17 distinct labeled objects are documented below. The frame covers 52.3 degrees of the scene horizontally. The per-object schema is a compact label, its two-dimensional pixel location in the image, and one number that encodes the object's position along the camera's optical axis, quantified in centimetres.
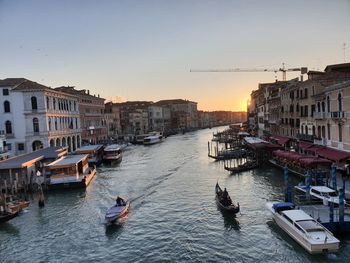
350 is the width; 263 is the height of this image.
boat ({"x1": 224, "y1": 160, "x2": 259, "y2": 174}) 3809
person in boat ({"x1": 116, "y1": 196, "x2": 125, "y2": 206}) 2347
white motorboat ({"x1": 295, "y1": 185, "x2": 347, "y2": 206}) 2067
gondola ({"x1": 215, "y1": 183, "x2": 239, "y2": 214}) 2184
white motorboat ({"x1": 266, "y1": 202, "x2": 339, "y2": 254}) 1571
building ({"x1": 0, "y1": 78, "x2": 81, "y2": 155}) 4600
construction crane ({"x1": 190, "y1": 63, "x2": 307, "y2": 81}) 10598
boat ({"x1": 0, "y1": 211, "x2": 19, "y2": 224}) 2208
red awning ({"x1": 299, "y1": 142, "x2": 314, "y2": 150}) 3578
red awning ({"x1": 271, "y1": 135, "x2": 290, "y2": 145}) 4488
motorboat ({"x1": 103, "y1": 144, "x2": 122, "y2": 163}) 4984
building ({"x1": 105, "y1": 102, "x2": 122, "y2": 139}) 8812
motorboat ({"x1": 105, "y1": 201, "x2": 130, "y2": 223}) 2107
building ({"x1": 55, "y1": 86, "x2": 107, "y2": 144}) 6371
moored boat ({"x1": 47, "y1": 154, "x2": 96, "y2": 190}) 3153
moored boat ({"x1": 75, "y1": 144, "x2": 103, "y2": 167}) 4631
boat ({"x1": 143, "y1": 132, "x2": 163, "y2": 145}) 8262
